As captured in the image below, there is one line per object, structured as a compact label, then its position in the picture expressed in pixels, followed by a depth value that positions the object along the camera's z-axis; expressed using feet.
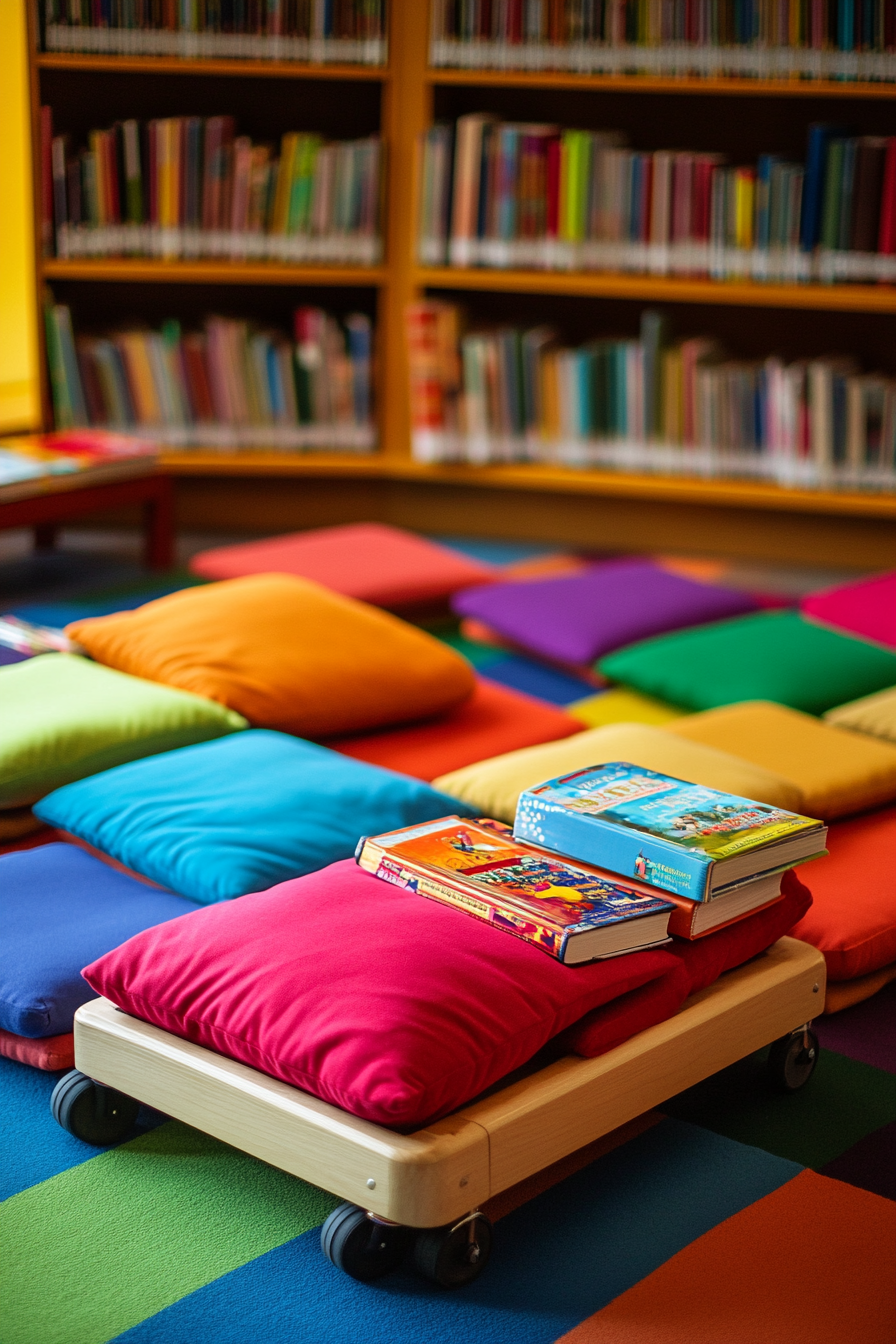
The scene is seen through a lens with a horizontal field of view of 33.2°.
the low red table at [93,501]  12.03
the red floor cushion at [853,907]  6.54
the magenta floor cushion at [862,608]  11.00
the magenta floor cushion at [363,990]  4.70
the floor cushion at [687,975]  5.23
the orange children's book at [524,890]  5.25
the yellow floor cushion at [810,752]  7.66
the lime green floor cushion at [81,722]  7.36
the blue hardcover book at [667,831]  5.53
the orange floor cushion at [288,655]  8.32
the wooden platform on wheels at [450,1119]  4.59
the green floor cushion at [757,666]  9.49
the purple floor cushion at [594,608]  10.74
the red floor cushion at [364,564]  11.64
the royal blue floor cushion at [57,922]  5.80
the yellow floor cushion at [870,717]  8.68
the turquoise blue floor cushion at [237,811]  6.43
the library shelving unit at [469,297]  14.14
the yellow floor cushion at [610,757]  7.32
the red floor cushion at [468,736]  8.30
